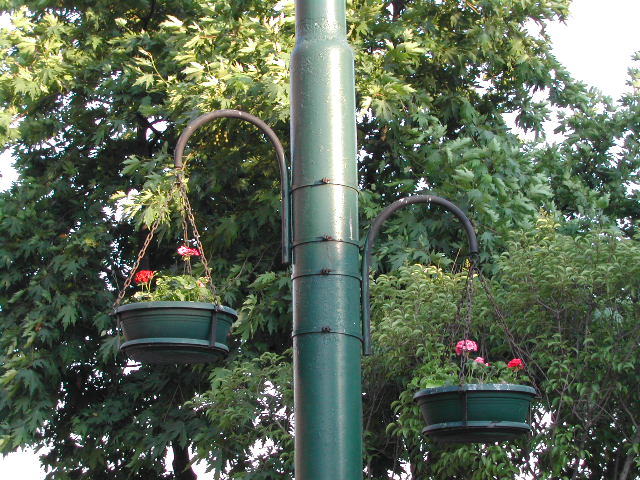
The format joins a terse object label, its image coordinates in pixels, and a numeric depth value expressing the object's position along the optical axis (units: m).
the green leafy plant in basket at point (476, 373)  4.74
